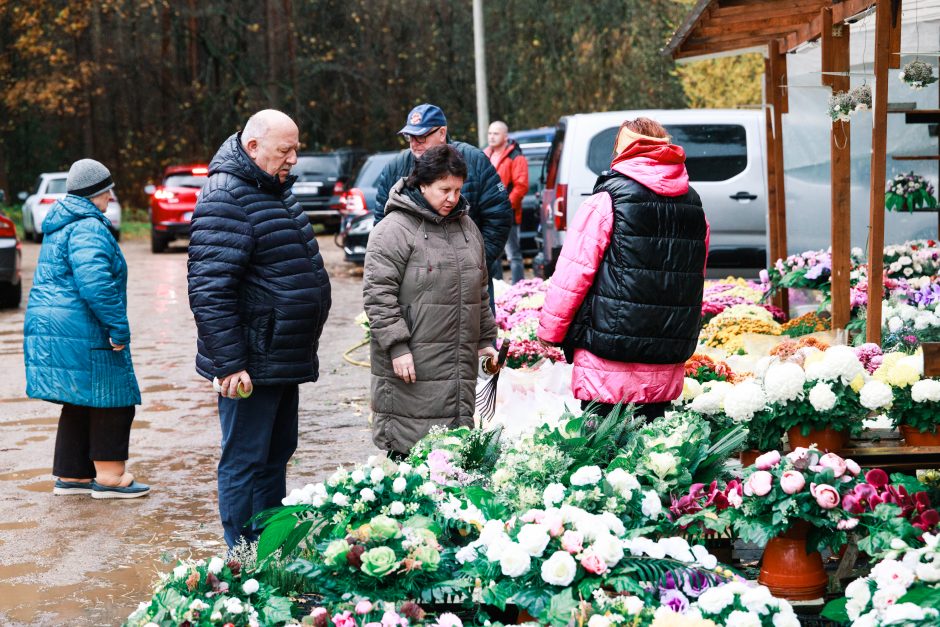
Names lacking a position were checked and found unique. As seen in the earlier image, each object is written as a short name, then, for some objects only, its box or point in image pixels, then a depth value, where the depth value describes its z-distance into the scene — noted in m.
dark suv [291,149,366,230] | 24.94
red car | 22.88
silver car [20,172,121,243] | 24.49
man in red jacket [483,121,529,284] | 12.91
